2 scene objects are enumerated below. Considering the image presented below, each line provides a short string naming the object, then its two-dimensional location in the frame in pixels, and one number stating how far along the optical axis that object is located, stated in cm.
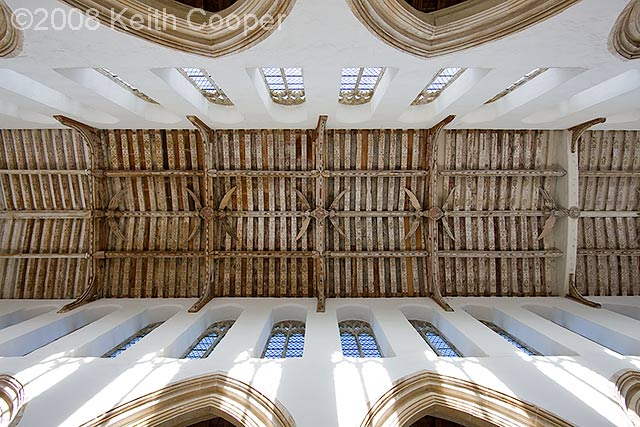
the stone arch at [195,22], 434
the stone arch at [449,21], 430
